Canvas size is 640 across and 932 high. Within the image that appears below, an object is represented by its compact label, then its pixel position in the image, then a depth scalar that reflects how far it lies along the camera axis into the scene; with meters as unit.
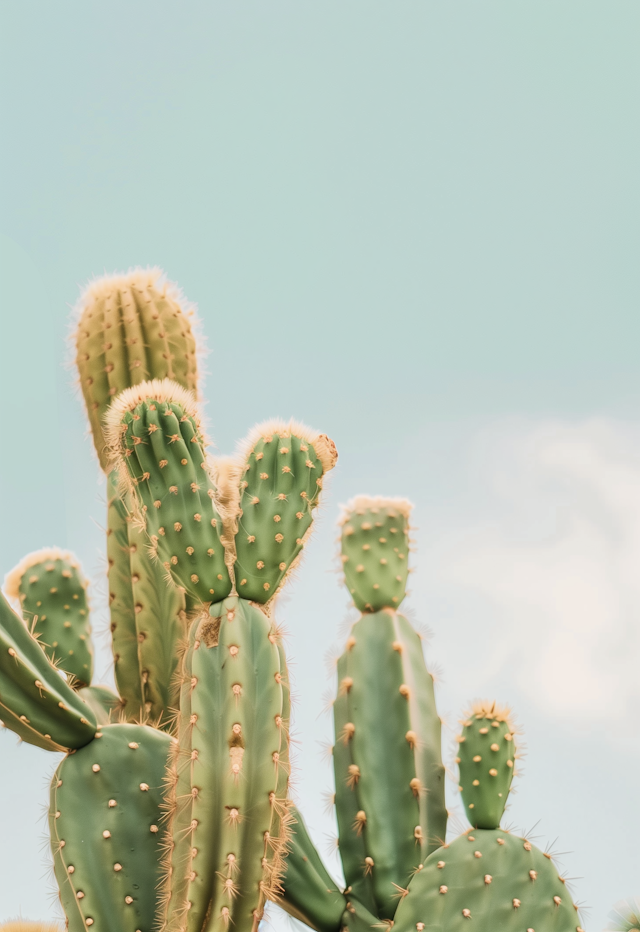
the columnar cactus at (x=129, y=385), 2.51
